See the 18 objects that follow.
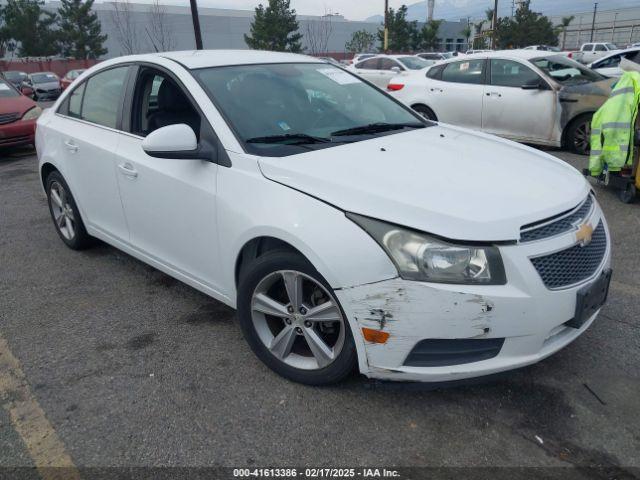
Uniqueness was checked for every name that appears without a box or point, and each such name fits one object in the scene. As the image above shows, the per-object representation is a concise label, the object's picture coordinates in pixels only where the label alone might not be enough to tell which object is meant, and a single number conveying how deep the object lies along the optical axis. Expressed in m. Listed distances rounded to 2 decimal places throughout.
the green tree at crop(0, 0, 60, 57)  46.66
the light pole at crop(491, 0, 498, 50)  47.31
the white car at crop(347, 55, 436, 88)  15.11
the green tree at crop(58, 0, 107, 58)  48.53
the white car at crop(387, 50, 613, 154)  7.77
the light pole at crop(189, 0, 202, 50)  14.63
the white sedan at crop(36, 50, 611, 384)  2.24
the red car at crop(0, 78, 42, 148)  9.69
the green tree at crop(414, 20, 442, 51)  55.22
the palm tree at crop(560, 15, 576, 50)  62.69
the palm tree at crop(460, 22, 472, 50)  64.81
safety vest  5.47
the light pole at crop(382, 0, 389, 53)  40.35
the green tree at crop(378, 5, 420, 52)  53.50
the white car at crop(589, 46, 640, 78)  13.72
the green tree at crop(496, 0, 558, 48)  50.12
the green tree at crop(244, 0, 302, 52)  45.94
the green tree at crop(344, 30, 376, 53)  54.84
